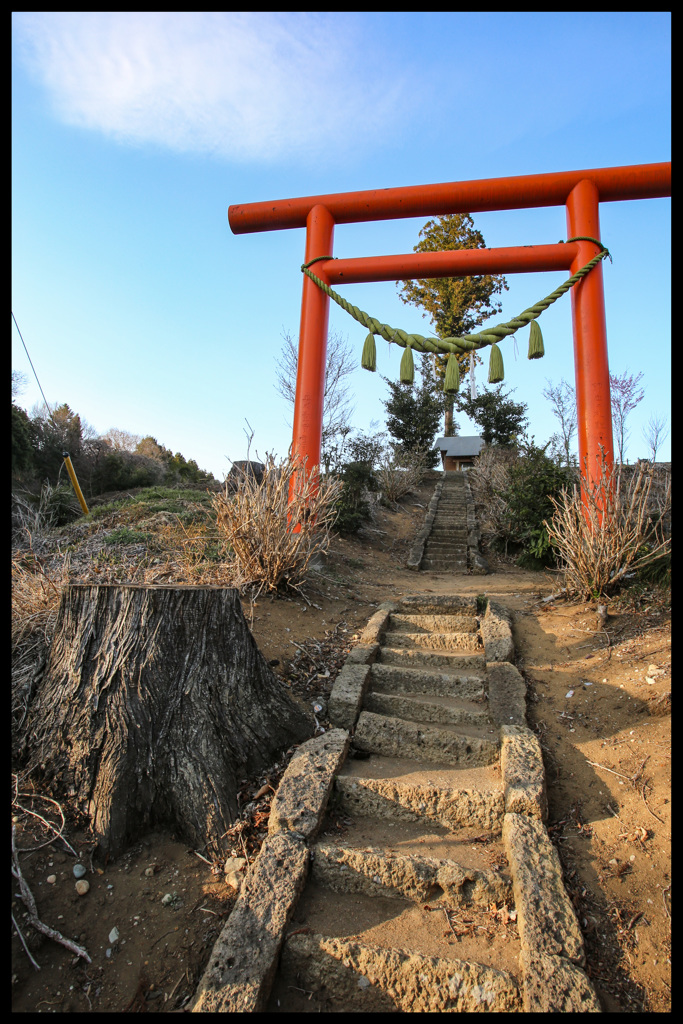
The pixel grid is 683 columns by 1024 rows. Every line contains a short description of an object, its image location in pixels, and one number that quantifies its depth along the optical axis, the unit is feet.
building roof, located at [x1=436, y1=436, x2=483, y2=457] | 73.31
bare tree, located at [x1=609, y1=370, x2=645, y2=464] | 69.75
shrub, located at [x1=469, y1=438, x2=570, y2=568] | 24.79
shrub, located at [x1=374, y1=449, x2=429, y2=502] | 45.83
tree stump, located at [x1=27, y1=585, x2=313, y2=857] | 8.03
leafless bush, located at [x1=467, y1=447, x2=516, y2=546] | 31.53
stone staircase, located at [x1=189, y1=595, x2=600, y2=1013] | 6.12
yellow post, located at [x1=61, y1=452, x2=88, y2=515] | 25.98
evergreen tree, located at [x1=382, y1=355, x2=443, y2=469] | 73.72
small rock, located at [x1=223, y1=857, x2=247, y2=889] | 7.43
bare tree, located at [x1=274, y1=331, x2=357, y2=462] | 40.50
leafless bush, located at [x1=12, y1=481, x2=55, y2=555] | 19.22
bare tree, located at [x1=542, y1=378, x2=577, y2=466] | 76.21
